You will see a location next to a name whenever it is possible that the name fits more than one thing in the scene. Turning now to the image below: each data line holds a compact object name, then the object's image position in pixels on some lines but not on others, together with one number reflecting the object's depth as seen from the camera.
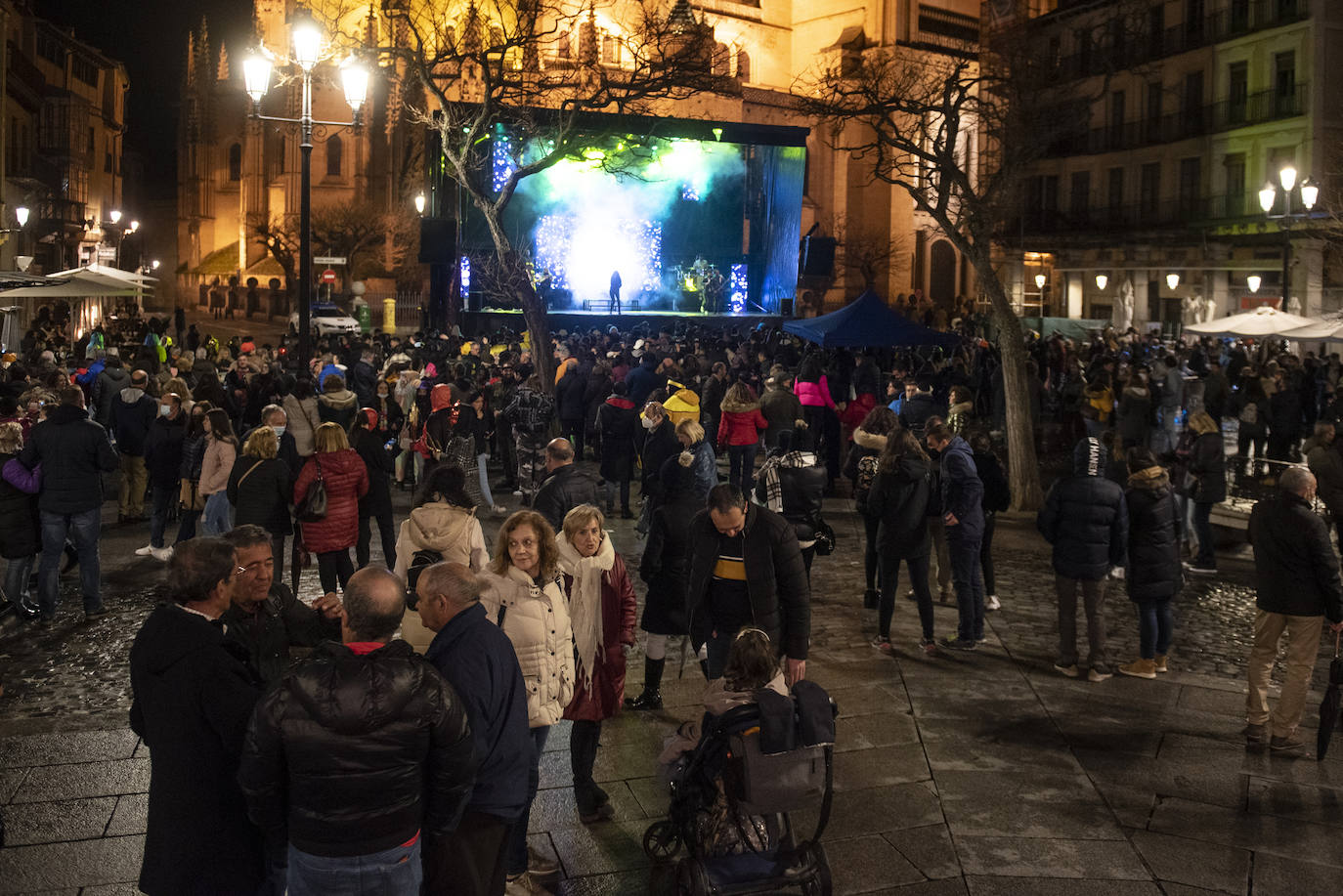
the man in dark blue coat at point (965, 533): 8.25
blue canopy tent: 17.94
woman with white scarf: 5.34
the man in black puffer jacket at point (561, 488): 7.30
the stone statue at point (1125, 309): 41.81
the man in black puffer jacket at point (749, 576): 5.86
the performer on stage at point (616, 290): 37.22
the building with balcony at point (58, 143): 40.25
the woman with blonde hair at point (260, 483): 8.25
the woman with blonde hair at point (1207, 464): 10.67
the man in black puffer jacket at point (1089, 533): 7.55
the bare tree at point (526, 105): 18.80
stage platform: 33.22
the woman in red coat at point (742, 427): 12.27
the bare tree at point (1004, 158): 13.37
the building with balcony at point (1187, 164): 35.84
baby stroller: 4.12
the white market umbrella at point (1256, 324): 16.28
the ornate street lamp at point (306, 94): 14.37
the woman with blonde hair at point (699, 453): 8.23
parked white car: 43.04
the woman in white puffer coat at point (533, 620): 4.58
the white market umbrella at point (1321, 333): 15.76
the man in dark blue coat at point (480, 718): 3.70
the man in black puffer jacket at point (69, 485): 8.36
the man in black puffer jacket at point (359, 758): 3.15
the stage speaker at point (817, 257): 39.69
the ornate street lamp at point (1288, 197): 17.72
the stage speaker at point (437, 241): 31.00
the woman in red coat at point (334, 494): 8.23
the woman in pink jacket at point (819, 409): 15.26
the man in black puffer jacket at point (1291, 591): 6.36
